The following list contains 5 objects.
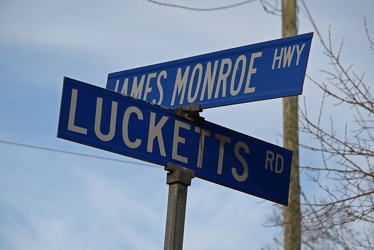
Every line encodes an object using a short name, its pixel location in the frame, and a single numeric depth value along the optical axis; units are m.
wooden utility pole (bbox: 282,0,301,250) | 7.57
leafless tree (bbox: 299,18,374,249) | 6.33
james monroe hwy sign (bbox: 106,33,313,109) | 4.02
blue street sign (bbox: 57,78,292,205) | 3.80
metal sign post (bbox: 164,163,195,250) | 3.85
